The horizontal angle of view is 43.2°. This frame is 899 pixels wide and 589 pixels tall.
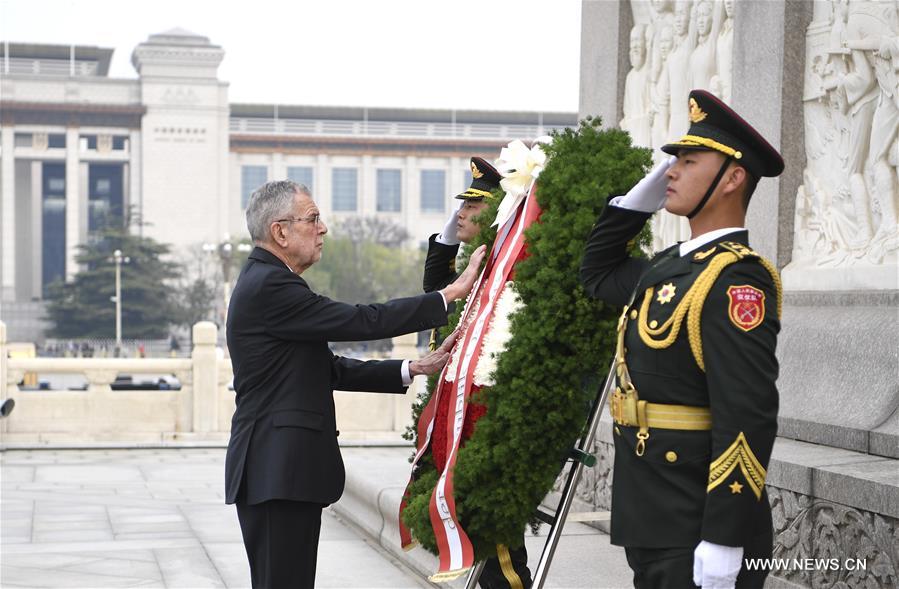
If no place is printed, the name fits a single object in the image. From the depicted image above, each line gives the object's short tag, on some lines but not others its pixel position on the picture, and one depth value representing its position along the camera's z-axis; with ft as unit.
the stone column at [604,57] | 22.04
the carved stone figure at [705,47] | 18.71
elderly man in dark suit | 9.99
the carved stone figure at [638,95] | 21.11
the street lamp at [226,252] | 103.87
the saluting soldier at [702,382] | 7.03
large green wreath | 9.03
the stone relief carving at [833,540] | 10.69
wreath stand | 9.12
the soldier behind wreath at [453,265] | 10.04
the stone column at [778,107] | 16.46
